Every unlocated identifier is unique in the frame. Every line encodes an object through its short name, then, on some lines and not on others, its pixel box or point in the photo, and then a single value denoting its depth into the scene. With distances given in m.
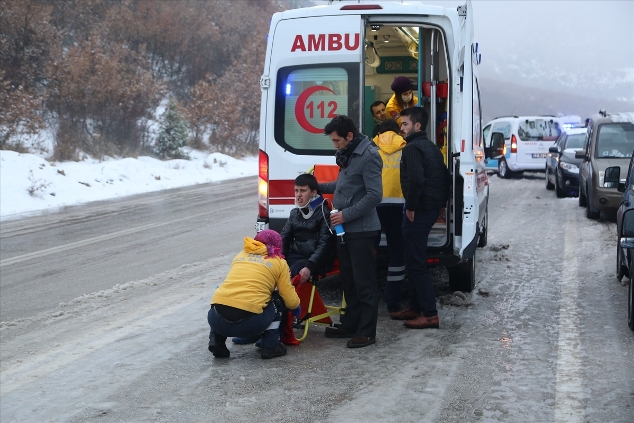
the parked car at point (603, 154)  13.24
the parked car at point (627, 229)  6.50
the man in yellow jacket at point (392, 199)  7.05
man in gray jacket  6.33
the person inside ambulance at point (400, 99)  7.79
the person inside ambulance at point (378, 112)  8.29
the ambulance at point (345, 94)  7.07
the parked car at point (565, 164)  16.89
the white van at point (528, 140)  22.11
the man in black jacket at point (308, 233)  6.50
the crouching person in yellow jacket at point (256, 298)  5.91
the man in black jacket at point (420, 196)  6.67
